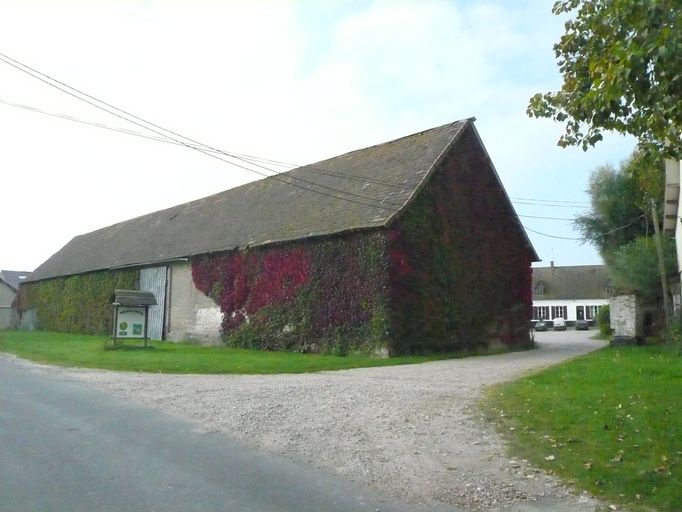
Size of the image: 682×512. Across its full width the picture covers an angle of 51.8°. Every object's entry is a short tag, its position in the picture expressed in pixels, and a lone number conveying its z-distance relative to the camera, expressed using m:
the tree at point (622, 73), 7.30
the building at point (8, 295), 56.25
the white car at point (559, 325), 63.38
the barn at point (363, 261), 22.70
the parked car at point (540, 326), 62.50
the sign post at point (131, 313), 26.66
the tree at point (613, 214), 37.00
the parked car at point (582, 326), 61.03
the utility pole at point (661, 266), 28.44
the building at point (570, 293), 69.25
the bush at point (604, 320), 41.19
